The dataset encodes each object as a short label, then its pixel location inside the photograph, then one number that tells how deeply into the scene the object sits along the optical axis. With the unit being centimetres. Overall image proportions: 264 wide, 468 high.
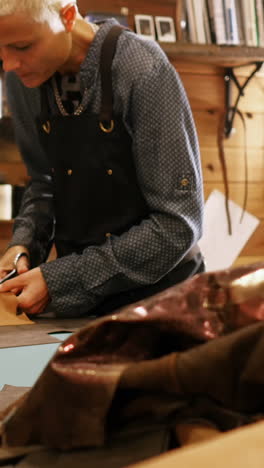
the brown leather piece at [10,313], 112
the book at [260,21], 234
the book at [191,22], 228
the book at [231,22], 228
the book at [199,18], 228
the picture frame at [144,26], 230
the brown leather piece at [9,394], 65
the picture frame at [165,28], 228
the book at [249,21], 232
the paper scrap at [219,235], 263
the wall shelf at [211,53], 218
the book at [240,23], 231
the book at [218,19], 227
